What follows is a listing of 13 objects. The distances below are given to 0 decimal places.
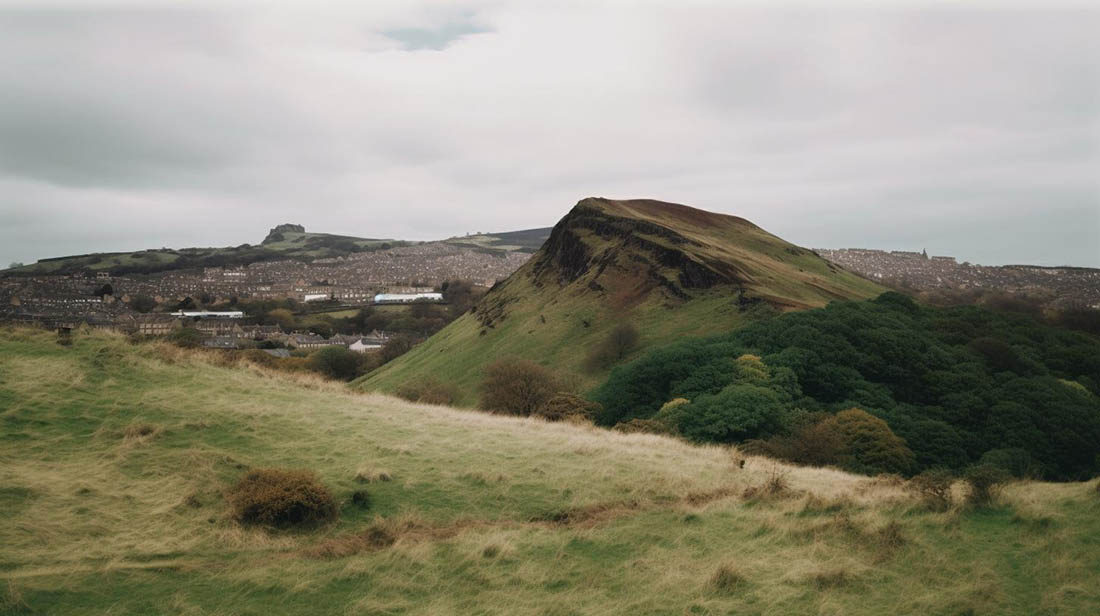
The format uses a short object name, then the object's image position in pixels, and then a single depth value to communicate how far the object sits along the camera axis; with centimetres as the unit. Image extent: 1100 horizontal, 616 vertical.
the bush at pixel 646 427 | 3282
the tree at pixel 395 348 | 10931
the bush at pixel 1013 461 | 3575
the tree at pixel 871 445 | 3297
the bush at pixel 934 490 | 1421
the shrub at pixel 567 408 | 4238
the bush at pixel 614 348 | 6712
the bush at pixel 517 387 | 5388
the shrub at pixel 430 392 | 6256
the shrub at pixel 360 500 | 1529
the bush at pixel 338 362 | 9434
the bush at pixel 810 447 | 3041
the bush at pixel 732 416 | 3616
